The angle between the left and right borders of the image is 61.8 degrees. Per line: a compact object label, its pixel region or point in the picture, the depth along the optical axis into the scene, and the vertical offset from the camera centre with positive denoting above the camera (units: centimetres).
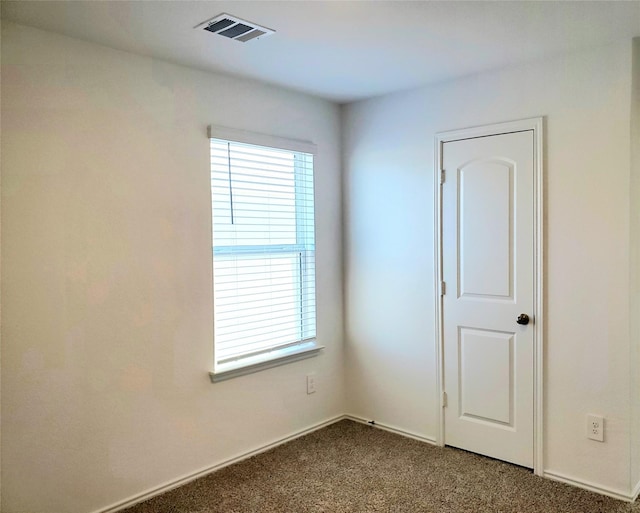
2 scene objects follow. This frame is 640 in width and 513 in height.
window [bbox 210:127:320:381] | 318 -6
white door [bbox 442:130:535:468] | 306 -32
